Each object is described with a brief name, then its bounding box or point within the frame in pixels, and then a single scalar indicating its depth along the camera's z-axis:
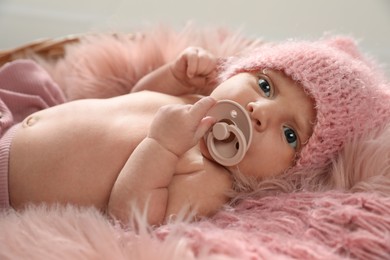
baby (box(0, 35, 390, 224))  0.91
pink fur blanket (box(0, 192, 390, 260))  0.75
